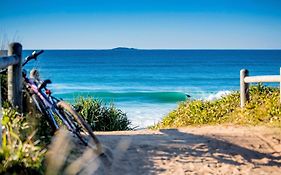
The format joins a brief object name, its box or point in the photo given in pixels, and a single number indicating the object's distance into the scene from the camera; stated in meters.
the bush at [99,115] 10.08
